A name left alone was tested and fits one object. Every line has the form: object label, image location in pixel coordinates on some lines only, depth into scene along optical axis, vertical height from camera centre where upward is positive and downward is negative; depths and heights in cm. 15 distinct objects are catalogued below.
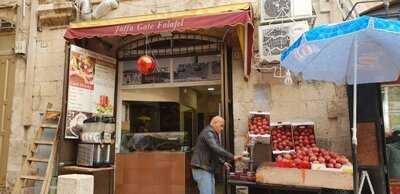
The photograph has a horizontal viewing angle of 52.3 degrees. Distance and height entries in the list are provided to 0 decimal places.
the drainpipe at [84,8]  818 +243
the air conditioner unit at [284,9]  652 +194
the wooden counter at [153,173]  716 -79
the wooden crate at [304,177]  527 -66
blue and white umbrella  448 +100
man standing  616 -43
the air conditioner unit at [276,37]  643 +147
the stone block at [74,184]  381 -52
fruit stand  538 -49
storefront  691 +70
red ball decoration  712 +113
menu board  723 +78
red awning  631 +169
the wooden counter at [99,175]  705 -82
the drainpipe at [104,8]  803 +241
